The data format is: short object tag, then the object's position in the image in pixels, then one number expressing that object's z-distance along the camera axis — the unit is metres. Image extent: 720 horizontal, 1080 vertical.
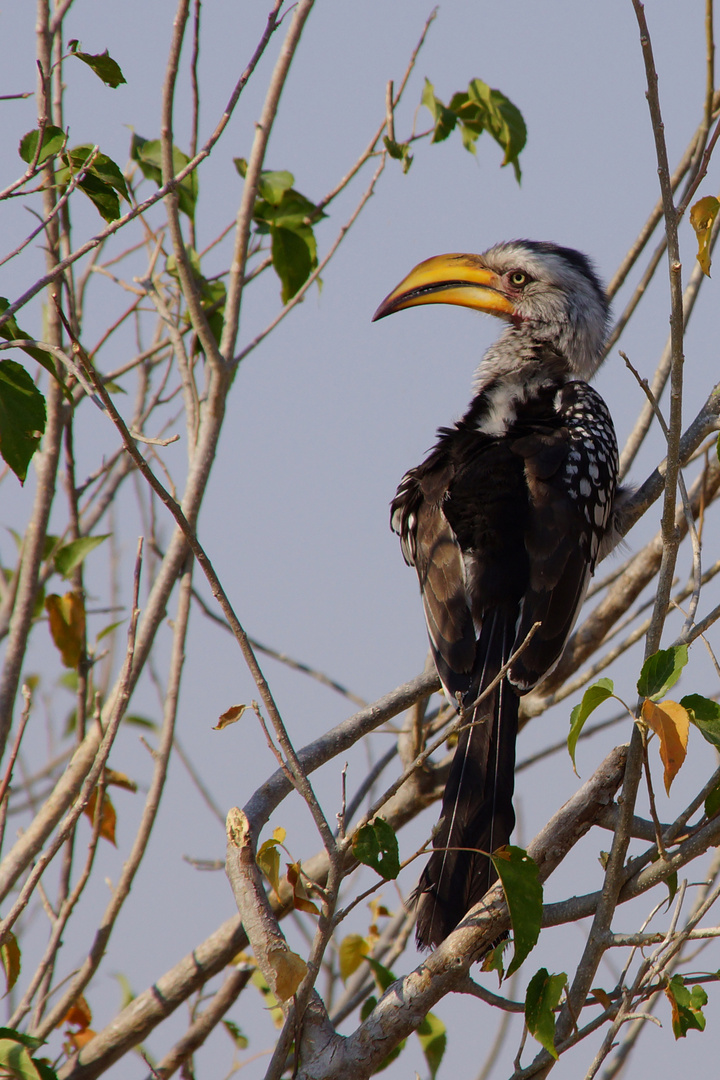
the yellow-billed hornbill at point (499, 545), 12.47
